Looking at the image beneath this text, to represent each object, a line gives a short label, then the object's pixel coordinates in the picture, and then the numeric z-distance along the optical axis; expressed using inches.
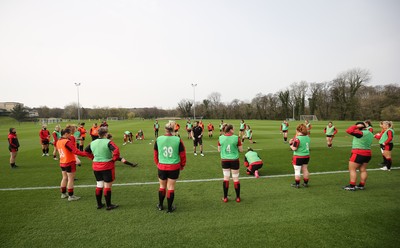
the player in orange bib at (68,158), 223.4
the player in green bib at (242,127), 780.6
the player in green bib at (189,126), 848.2
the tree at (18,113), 3125.0
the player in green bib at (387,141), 322.3
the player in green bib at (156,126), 883.8
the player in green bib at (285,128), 706.2
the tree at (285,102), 3575.3
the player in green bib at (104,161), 199.0
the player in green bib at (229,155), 217.5
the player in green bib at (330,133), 583.8
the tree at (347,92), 2679.6
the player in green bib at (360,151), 235.8
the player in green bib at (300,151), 250.8
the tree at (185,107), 4785.9
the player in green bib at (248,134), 705.5
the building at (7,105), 4908.7
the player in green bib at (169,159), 192.2
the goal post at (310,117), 3129.9
